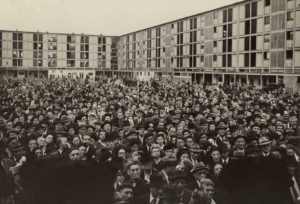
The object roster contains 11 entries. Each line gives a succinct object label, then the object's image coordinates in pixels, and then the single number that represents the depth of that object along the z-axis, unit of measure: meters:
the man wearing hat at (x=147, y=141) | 9.65
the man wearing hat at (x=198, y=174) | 7.53
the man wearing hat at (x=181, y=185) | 7.29
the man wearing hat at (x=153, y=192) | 7.17
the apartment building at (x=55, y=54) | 74.00
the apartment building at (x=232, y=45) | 34.50
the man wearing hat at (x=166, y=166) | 7.70
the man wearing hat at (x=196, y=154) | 9.03
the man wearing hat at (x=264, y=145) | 9.54
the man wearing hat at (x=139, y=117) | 14.16
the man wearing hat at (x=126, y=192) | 6.96
